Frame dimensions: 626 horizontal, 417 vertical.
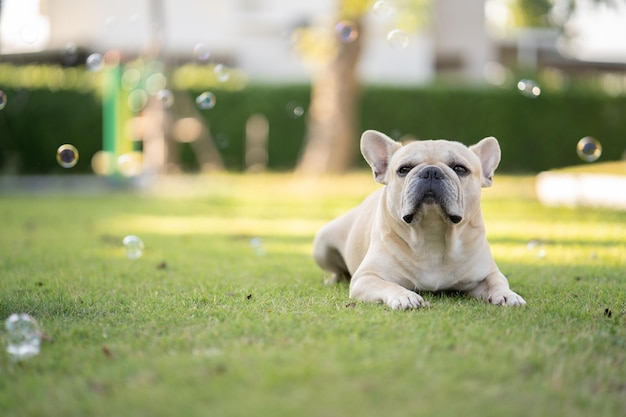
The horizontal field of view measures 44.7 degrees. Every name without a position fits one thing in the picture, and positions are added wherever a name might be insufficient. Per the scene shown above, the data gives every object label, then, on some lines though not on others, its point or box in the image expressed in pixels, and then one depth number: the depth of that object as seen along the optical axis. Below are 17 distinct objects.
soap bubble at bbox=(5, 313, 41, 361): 3.48
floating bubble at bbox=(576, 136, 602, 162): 7.19
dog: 4.48
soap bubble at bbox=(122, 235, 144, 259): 6.44
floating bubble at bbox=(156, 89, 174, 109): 7.76
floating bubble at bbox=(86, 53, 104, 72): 7.52
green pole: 14.88
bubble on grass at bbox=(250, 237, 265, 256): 7.54
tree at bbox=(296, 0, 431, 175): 15.88
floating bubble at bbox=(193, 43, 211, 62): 7.41
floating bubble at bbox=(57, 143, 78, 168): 6.99
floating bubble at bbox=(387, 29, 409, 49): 7.25
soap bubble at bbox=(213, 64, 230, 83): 7.63
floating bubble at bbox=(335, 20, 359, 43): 7.40
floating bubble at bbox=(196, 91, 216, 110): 7.42
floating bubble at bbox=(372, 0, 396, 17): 7.45
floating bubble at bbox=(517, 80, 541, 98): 6.03
